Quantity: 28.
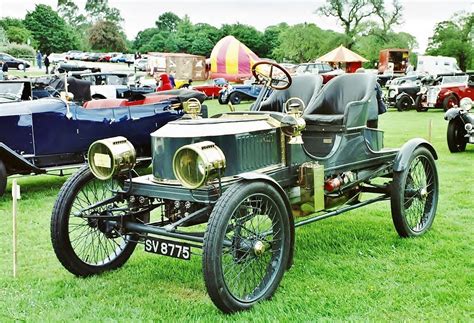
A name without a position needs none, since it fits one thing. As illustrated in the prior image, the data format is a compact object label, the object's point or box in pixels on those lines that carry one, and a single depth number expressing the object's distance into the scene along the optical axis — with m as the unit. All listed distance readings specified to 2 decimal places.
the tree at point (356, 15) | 57.22
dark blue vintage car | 7.58
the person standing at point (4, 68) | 25.79
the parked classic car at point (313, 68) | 29.56
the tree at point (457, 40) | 51.97
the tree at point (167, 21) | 100.56
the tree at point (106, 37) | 77.94
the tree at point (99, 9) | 94.88
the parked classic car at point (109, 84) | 16.98
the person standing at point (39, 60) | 42.27
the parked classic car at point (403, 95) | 21.28
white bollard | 4.45
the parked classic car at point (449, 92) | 19.22
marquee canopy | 33.56
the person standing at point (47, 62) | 34.81
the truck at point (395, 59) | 43.56
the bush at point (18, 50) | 53.59
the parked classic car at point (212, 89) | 26.58
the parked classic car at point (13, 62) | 41.15
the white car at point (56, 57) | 48.01
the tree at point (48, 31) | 69.75
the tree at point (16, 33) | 66.00
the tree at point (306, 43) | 53.41
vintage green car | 3.69
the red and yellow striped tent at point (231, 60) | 32.47
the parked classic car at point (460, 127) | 10.59
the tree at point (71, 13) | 97.69
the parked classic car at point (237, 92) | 23.92
